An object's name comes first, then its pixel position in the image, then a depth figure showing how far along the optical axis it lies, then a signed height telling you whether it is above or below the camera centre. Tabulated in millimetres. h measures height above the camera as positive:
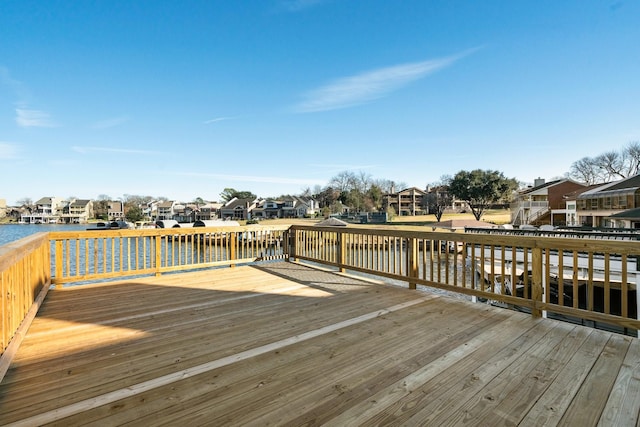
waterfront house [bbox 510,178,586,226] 29094 +206
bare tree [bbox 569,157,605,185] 36156 +4152
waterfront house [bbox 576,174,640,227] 19484 +211
